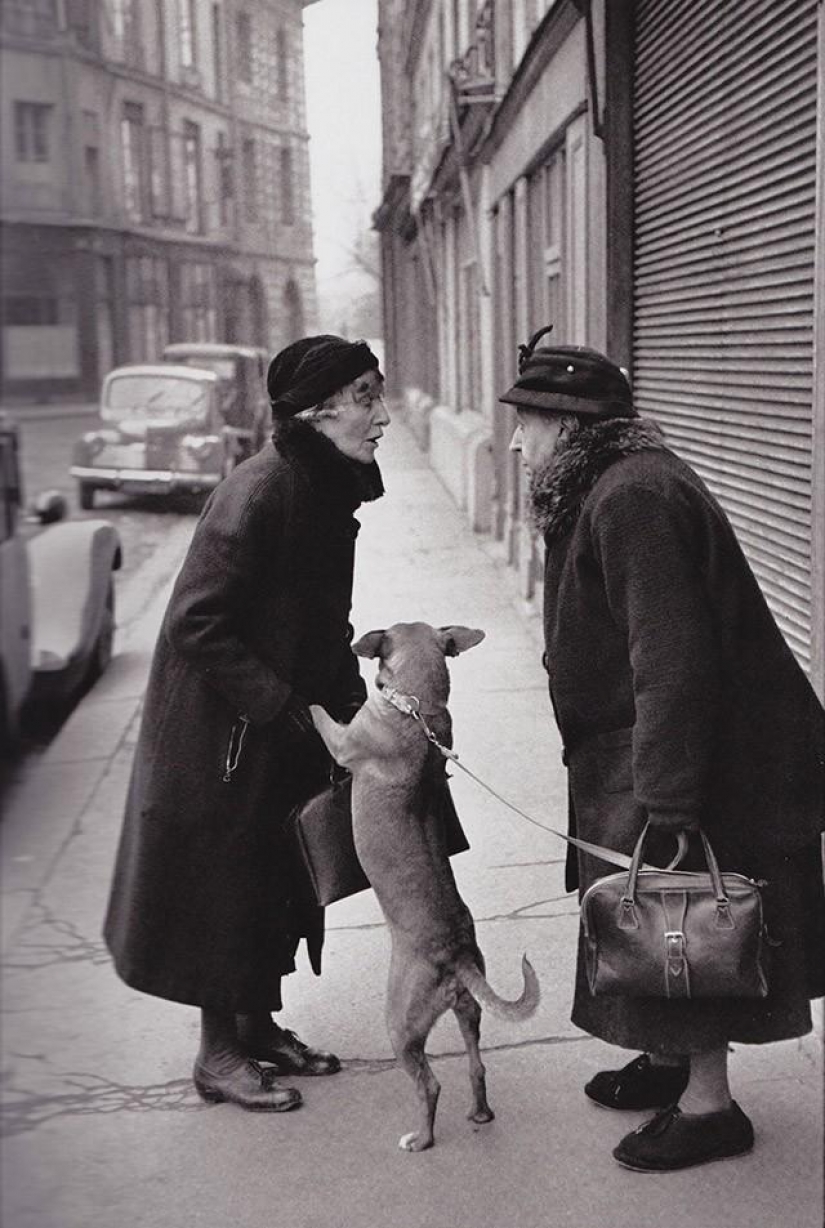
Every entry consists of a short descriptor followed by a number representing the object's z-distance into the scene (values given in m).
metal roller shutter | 4.31
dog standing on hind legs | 2.96
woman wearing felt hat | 2.68
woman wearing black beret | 3.00
